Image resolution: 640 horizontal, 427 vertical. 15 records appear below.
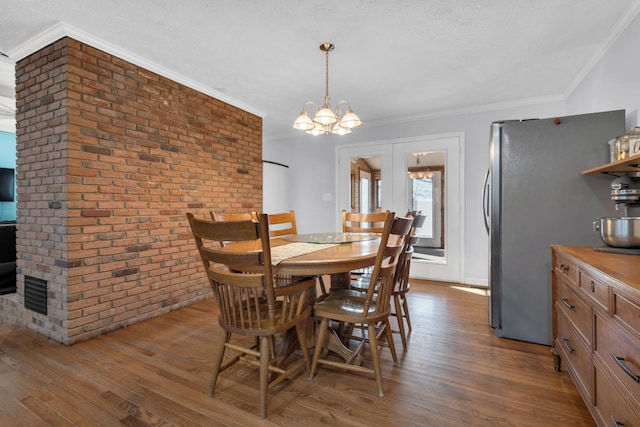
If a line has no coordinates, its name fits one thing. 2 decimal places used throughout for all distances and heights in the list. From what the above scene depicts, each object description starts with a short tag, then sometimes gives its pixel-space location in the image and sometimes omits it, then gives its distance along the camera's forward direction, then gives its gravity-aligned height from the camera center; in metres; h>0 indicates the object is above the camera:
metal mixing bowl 1.55 -0.09
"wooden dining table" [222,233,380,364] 1.60 -0.23
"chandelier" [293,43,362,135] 2.32 +0.75
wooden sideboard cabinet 1.01 -0.47
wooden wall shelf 1.63 +0.28
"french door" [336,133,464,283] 4.17 +0.37
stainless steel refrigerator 2.12 +0.08
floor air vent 2.51 -0.65
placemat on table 1.70 -0.22
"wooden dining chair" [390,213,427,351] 2.21 -0.49
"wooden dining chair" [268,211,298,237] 2.87 -0.06
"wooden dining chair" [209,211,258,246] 2.25 -0.01
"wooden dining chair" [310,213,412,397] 1.67 -0.54
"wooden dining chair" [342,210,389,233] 3.03 -0.04
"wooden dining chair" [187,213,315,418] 1.46 -0.39
